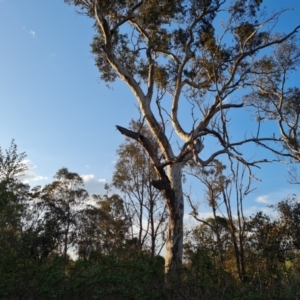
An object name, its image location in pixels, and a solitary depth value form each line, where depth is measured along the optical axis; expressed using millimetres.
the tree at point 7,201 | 7637
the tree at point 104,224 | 15253
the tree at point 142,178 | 13423
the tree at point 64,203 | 15144
